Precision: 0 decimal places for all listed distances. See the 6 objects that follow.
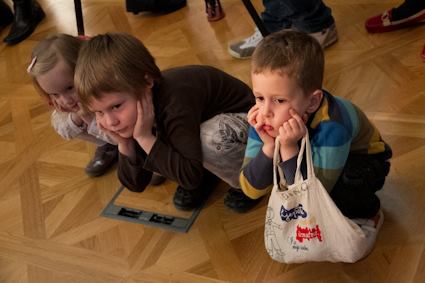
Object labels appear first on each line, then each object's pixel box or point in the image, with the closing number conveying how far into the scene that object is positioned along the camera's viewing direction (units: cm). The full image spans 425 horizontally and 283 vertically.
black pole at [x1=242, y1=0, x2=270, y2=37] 147
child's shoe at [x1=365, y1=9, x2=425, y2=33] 172
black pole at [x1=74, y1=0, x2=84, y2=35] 162
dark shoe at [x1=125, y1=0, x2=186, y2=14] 227
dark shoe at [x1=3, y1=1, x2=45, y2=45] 243
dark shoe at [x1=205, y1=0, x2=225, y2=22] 213
